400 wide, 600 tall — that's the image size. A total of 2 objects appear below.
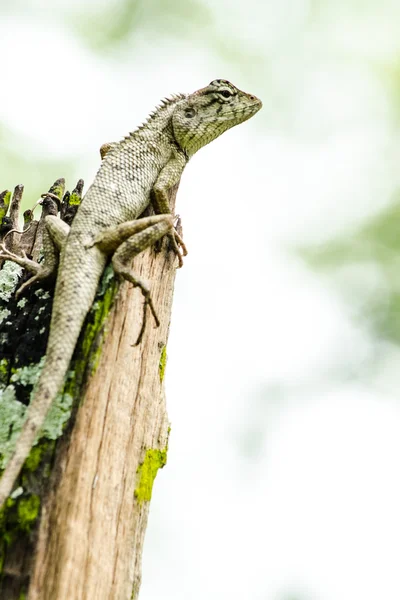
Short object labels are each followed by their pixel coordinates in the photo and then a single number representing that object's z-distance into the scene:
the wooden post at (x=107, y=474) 5.92
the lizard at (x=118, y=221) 6.67
